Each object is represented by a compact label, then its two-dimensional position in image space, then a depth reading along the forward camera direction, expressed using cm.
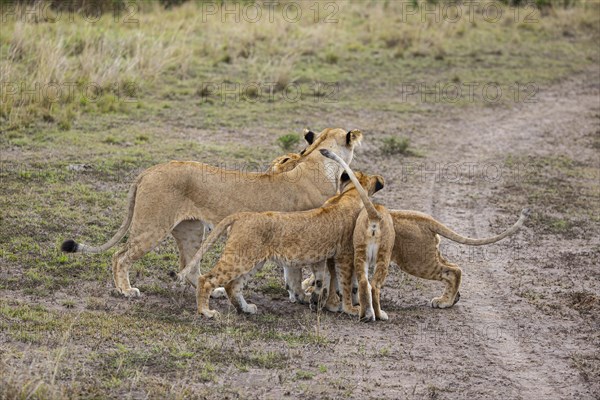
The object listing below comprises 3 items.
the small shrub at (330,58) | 3435
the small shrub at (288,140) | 2381
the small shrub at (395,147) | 2476
